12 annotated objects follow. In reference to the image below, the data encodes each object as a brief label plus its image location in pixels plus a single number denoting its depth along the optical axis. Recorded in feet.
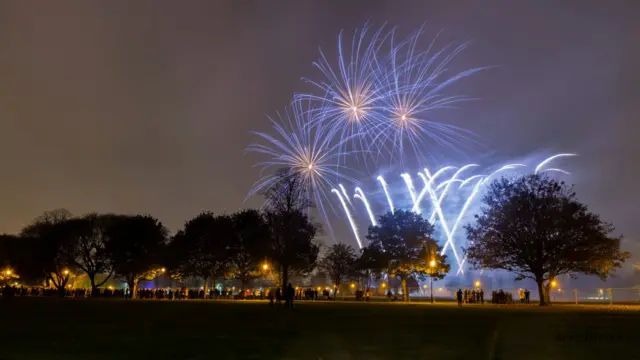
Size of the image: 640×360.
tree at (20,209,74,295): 280.10
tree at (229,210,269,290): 254.68
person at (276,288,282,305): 157.53
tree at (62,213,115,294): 280.31
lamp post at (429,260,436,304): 227.44
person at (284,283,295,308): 137.28
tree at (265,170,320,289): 206.08
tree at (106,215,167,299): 272.10
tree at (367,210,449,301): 246.47
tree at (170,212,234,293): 260.42
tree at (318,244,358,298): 381.81
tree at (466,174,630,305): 181.78
